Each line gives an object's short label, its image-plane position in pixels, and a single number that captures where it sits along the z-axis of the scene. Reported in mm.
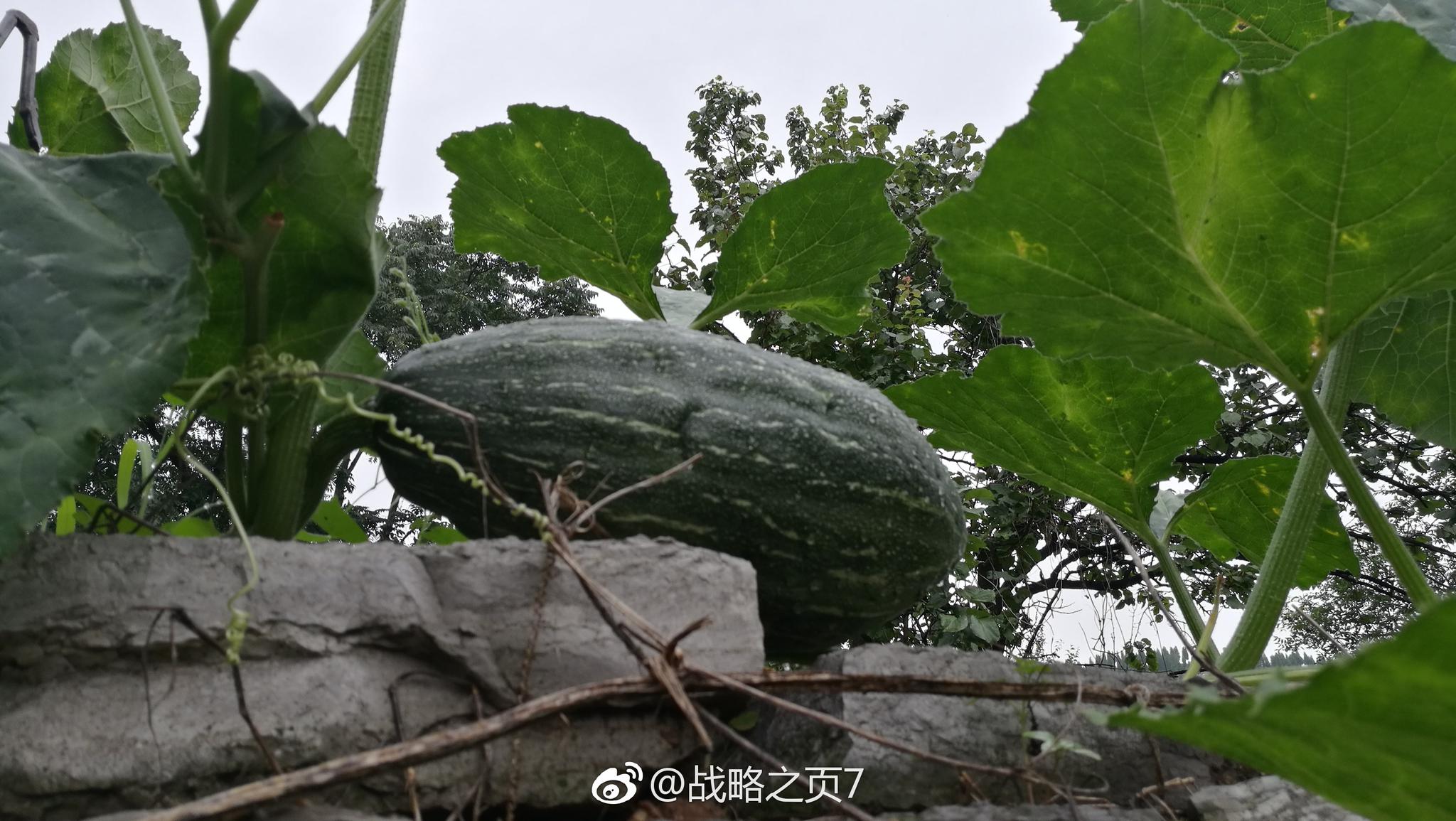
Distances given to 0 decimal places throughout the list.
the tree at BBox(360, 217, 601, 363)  14438
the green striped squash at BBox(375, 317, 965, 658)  1209
